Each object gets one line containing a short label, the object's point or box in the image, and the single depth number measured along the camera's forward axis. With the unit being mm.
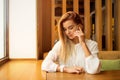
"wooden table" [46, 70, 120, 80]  1275
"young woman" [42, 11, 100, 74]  1554
